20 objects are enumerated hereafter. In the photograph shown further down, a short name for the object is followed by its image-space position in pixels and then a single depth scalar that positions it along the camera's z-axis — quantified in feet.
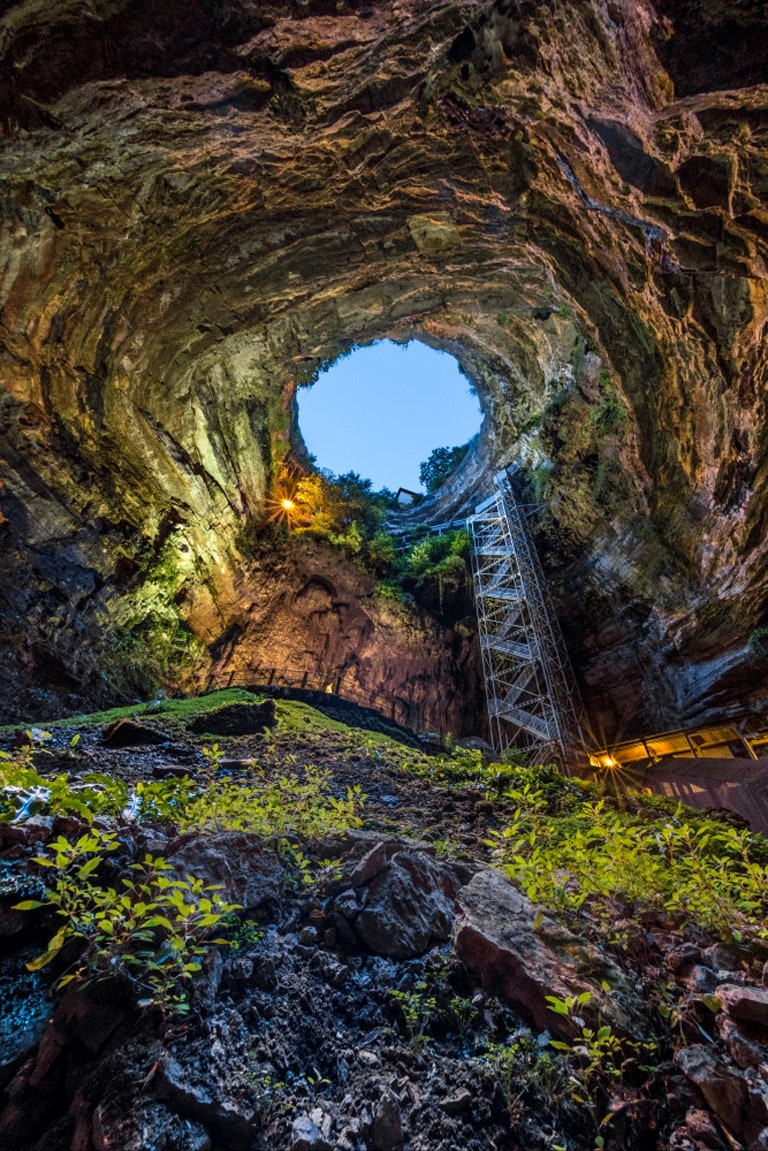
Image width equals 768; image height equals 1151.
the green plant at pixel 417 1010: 6.82
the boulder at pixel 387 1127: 5.38
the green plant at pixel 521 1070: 6.13
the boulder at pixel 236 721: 23.41
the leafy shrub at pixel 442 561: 59.26
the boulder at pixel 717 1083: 5.54
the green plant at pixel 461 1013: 7.09
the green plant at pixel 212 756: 14.07
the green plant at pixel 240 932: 8.12
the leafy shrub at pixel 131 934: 6.17
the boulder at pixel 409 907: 8.72
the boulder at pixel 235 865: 8.96
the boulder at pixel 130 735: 18.94
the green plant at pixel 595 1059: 6.00
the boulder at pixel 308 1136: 5.11
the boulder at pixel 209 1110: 5.23
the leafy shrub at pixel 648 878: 9.08
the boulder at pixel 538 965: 7.13
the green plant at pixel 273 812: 10.90
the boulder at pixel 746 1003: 6.44
